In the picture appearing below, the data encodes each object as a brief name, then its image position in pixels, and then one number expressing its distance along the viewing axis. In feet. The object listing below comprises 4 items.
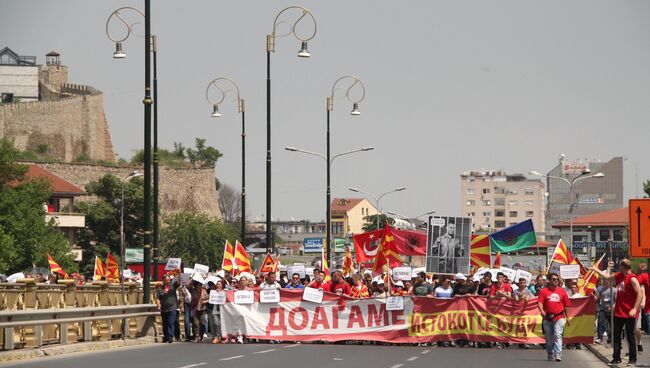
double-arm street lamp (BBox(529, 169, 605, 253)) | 269.15
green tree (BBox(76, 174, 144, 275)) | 379.35
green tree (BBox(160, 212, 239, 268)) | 417.08
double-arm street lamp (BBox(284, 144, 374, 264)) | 197.57
